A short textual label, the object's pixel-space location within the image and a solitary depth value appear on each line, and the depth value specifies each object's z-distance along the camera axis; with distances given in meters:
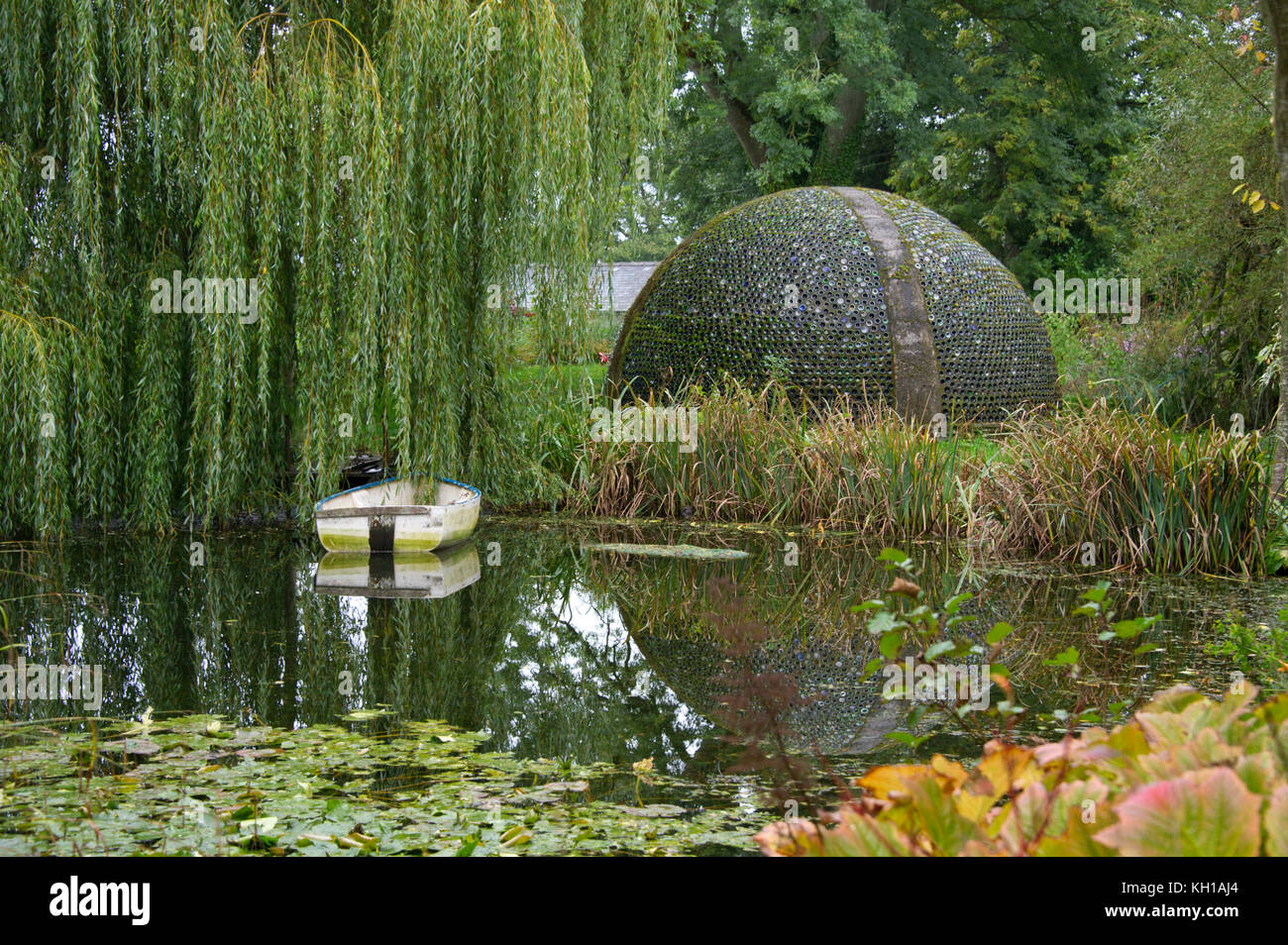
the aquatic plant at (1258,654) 4.91
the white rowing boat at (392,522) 8.47
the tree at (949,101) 21.53
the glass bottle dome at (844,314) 12.14
